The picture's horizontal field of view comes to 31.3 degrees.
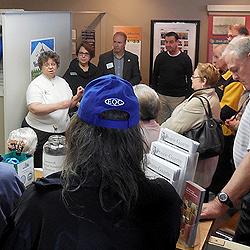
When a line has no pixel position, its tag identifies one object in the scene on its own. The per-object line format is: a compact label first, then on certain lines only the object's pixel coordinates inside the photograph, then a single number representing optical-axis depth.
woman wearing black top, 4.68
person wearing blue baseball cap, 1.12
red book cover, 1.65
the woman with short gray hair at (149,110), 2.50
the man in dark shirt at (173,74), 5.80
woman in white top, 3.75
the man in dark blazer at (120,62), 5.62
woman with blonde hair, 2.83
